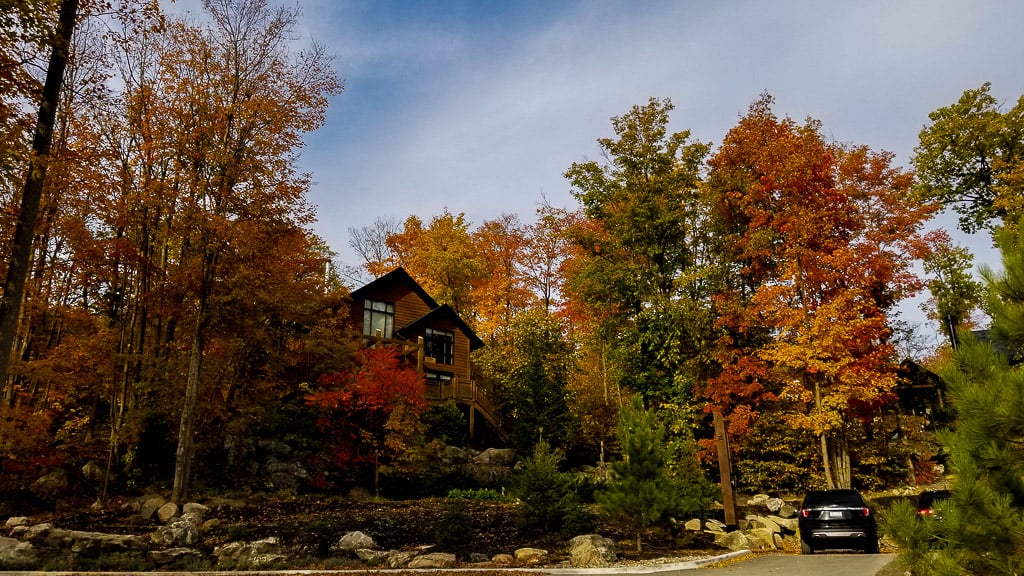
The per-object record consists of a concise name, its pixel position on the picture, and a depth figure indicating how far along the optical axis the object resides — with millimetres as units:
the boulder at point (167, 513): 14891
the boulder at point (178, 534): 12594
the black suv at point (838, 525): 12352
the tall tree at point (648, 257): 22984
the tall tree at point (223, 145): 17406
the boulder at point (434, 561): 10414
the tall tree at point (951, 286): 31297
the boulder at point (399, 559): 10619
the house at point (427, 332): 29266
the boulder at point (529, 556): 10797
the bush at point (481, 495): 19959
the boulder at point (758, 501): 21134
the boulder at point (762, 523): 16036
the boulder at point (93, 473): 17625
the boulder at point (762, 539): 13875
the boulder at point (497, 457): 24781
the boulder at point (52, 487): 16453
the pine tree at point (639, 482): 11203
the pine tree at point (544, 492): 13039
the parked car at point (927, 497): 12716
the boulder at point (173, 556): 10992
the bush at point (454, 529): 12039
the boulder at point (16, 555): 10188
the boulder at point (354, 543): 11883
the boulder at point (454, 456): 23797
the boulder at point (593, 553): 10461
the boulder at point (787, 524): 16594
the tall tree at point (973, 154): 23469
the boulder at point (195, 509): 15045
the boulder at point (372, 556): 10922
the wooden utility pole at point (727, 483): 15430
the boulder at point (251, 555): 10695
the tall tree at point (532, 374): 27688
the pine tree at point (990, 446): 4887
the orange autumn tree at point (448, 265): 39031
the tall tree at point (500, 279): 39250
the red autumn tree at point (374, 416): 19969
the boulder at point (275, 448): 20766
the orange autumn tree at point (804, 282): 20172
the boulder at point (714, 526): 15203
